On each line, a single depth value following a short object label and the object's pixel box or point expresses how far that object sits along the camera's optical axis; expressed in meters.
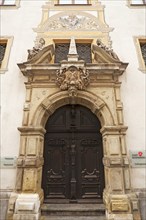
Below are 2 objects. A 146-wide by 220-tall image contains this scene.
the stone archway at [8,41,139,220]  4.63
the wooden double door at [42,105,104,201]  5.40
